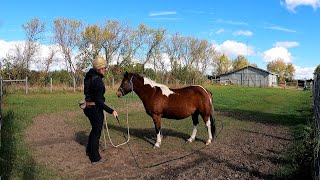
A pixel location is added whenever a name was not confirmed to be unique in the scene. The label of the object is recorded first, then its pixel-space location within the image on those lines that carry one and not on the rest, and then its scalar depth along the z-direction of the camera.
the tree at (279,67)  87.03
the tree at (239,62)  81.20
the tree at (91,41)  35.57
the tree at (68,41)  34.71
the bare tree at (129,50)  38.97
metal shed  55.43
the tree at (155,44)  42.13
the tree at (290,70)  86.71
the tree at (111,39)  37.37
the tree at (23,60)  26.51
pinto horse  6.52
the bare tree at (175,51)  45.84
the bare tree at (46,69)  27.73
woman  5.35
